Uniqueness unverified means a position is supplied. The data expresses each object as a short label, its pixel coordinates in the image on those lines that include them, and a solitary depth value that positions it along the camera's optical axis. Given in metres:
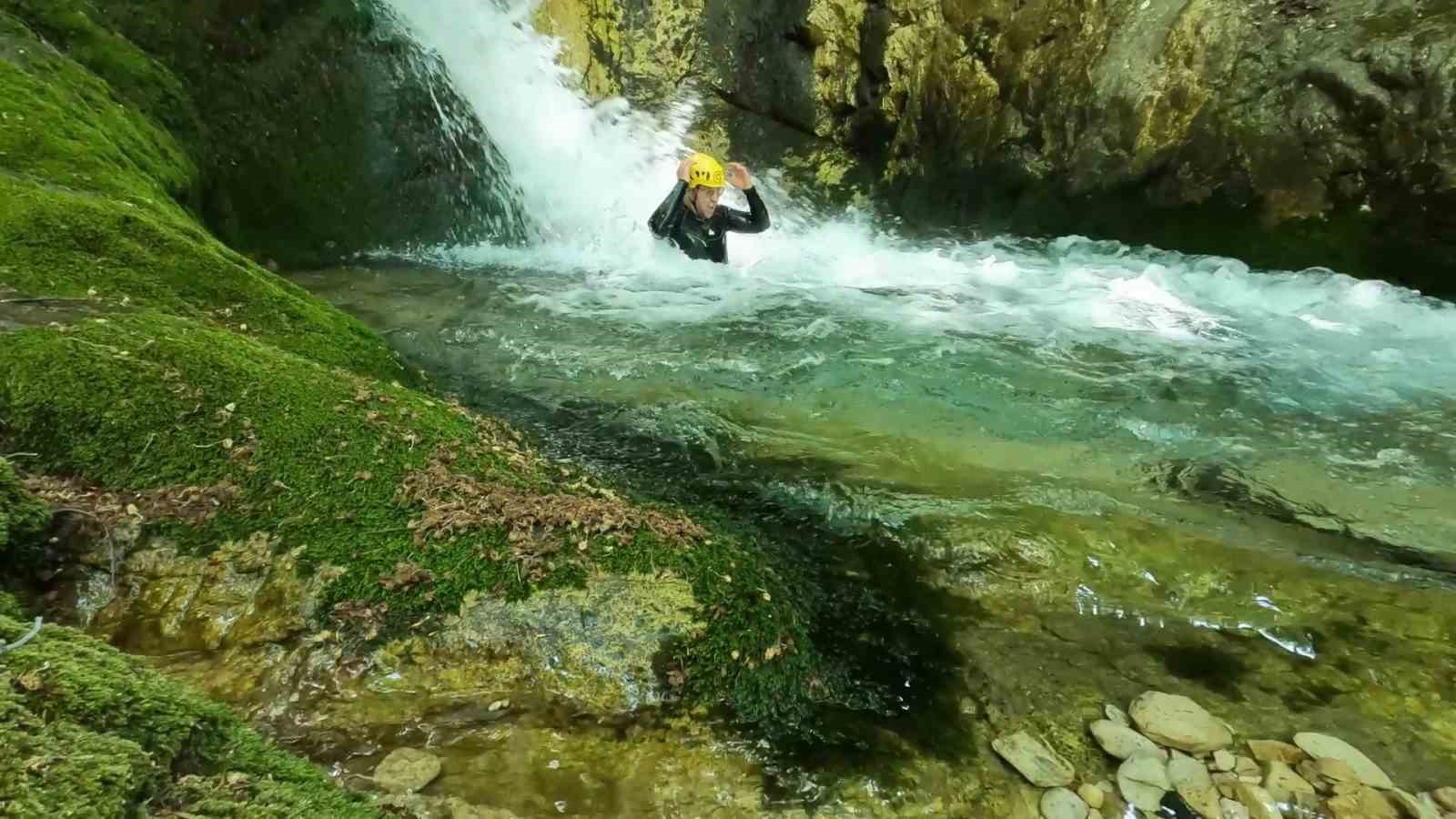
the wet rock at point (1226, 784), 2.66
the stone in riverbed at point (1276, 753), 2.77
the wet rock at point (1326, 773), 2.70
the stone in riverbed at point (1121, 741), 2.76
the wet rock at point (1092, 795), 2.59
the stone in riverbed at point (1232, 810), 2.58
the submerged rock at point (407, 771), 2.24
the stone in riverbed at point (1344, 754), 2.72
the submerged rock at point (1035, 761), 2.66
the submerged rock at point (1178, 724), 2.80
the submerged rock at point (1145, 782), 2.60
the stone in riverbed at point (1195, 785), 2.60
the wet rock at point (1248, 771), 2.71
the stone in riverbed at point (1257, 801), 2.58
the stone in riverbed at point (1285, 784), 2.65
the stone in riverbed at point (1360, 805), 2.60
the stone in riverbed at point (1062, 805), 2.54
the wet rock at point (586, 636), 2.66
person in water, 8.50
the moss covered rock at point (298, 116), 7.59
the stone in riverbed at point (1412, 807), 2.61
